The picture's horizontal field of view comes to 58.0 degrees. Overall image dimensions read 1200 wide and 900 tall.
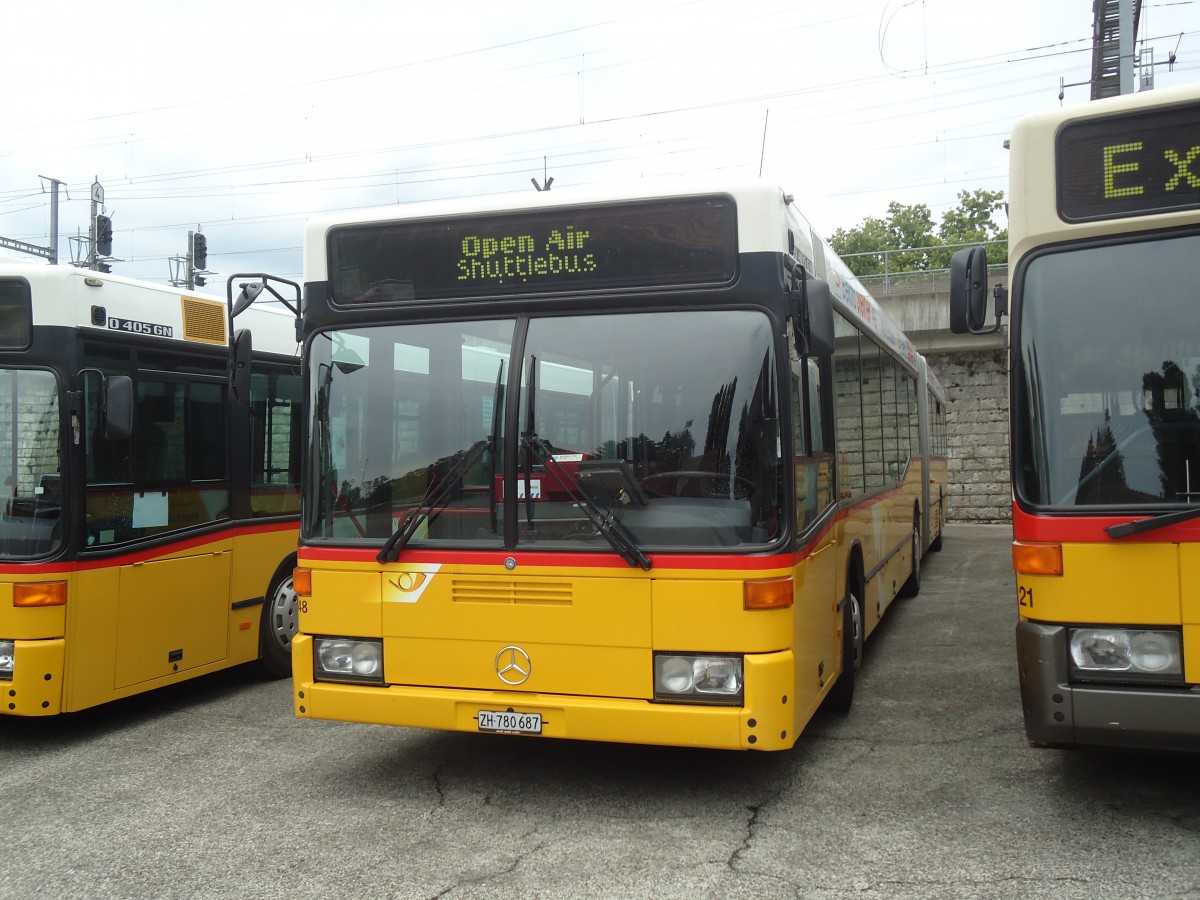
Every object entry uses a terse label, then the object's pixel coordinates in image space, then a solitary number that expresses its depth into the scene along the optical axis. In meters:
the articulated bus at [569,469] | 4.83
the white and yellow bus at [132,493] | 6.46
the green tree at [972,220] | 57.38
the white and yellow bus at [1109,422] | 4.36
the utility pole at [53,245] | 29.48
